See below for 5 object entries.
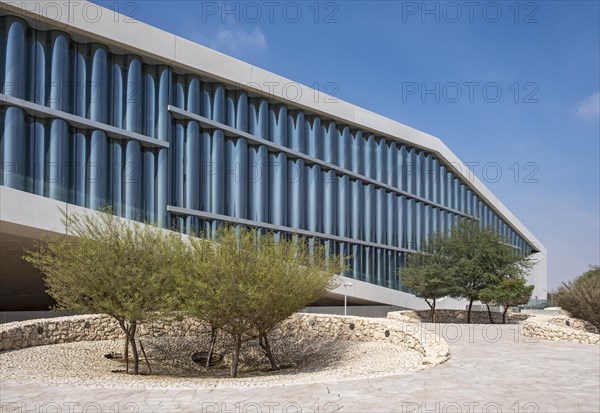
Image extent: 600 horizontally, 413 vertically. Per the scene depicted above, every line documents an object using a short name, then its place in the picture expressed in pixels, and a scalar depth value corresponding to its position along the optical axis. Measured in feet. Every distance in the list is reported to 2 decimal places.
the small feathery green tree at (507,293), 114.11
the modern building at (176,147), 81.30
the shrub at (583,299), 97.25
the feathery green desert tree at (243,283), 57.88
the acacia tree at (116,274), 59.62
